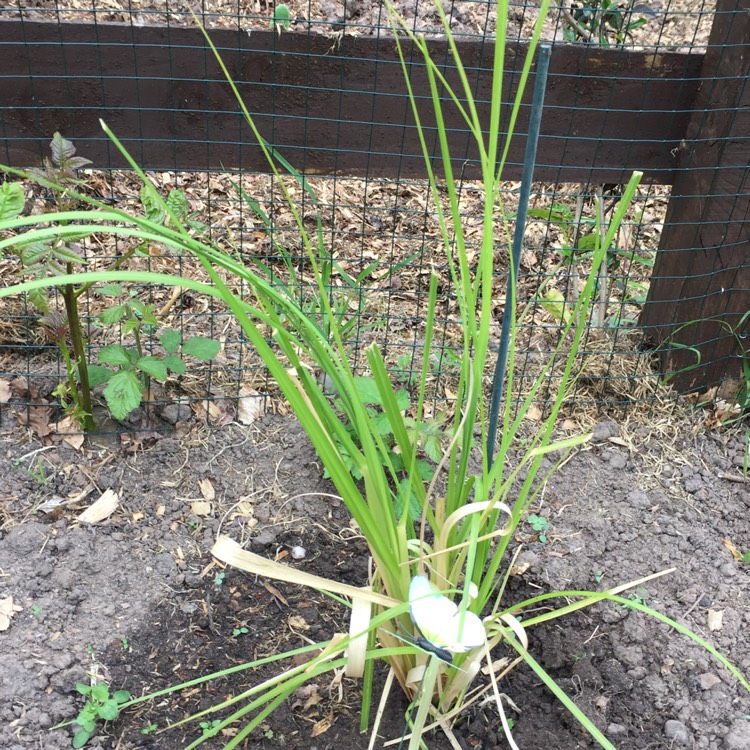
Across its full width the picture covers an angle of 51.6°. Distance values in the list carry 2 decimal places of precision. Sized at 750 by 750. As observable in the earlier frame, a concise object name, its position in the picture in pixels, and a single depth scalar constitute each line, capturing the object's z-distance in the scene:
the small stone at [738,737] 1.53
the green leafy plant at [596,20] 2.32
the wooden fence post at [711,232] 2.19
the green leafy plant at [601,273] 2.60
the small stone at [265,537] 1.92
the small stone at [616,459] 2.23
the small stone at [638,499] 2.11
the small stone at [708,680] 1.66
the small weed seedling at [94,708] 1.49
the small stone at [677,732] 1.54
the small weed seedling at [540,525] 1.98
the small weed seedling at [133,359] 1.92
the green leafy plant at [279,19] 1.97
